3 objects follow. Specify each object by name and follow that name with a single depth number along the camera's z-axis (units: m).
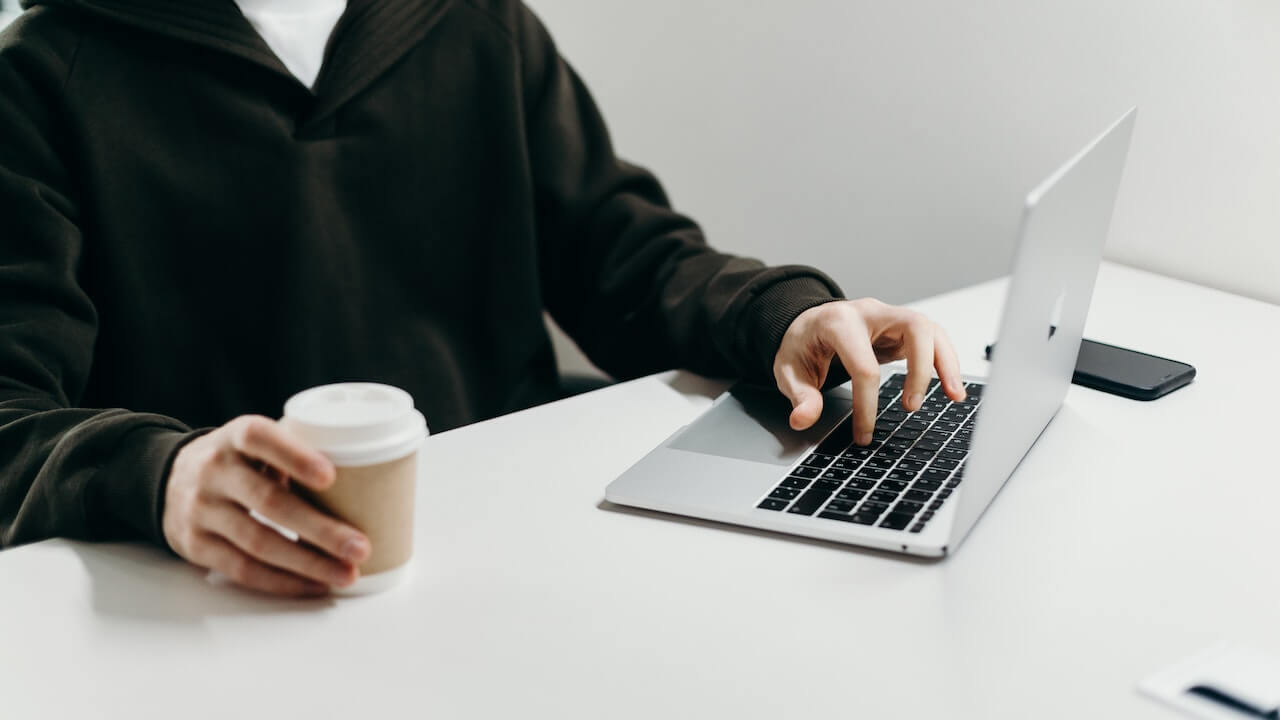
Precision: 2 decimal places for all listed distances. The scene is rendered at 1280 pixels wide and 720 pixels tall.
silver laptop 0.67
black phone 0.98
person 0.72
